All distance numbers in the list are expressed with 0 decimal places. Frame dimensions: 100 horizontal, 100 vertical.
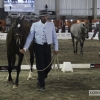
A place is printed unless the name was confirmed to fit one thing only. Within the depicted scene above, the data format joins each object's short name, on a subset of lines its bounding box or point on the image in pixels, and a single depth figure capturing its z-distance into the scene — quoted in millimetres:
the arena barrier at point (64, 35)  45283
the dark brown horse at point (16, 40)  11801
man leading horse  11208
